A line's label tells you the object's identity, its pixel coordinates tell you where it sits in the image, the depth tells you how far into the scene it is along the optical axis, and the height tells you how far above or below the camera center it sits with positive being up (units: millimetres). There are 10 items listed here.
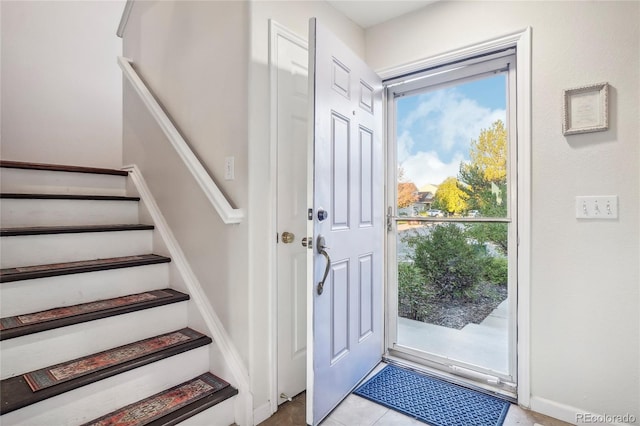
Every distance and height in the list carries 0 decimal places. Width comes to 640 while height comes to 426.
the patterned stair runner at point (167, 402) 1376 -849
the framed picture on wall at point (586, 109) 1527 +499
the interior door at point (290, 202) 1761 +62
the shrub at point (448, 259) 2113 -297
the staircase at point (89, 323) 1341 -515
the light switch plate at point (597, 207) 1525 +39
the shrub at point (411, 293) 2312 -551
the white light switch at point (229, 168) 1709 +232
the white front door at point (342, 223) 1549 -48
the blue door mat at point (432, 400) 1684 -1025
